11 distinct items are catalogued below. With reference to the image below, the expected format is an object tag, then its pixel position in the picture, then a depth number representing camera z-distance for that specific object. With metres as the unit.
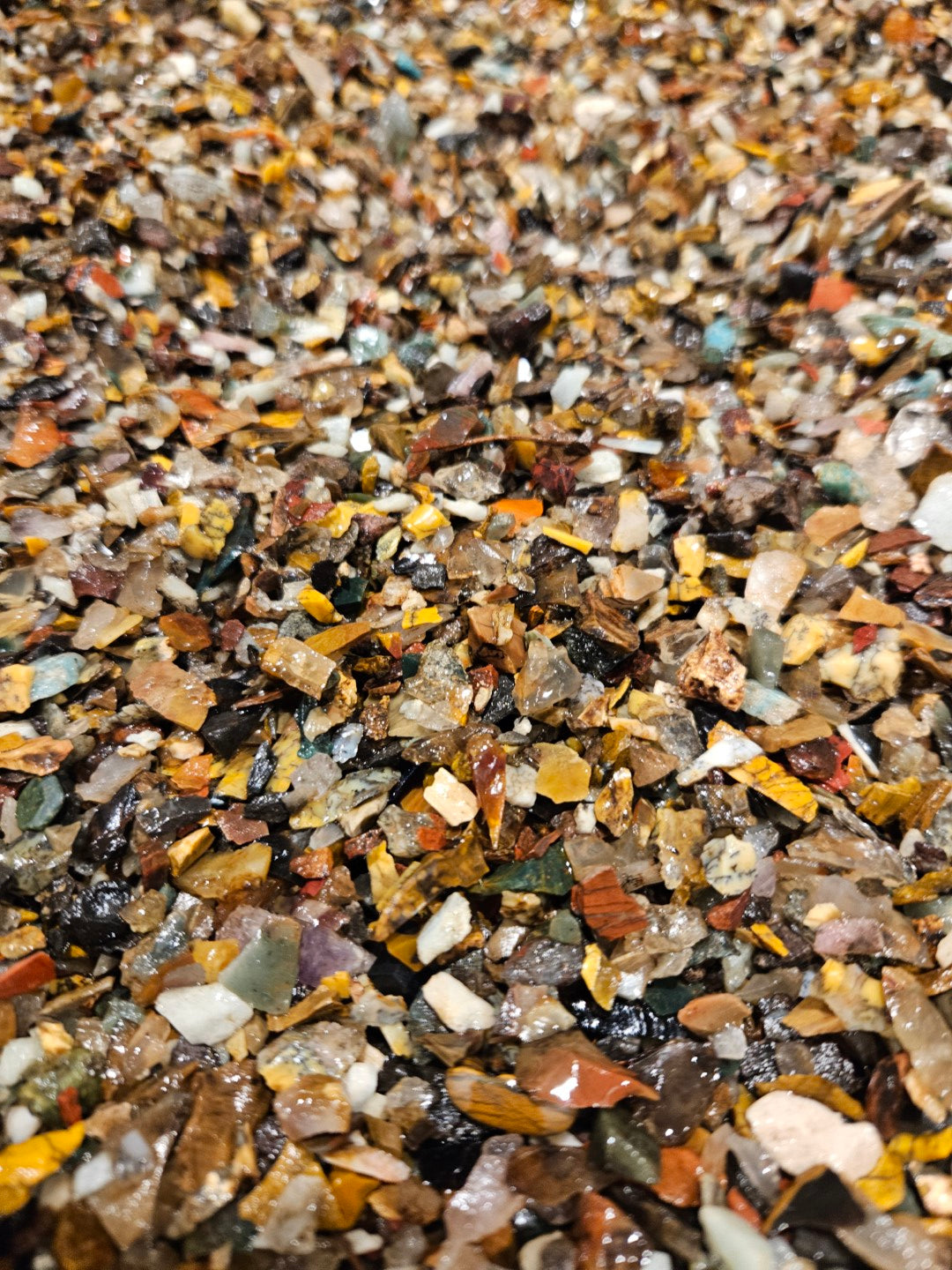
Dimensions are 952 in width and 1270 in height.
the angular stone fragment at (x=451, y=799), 0.13
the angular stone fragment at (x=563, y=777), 0.13
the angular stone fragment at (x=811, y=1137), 0.11
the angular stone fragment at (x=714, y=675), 0.14
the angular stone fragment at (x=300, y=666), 0.14
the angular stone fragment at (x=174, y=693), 0.14
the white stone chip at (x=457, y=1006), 0.12
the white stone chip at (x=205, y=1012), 0.12
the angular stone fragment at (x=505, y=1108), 0.11
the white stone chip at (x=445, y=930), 0.12
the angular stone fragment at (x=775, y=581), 0.15
